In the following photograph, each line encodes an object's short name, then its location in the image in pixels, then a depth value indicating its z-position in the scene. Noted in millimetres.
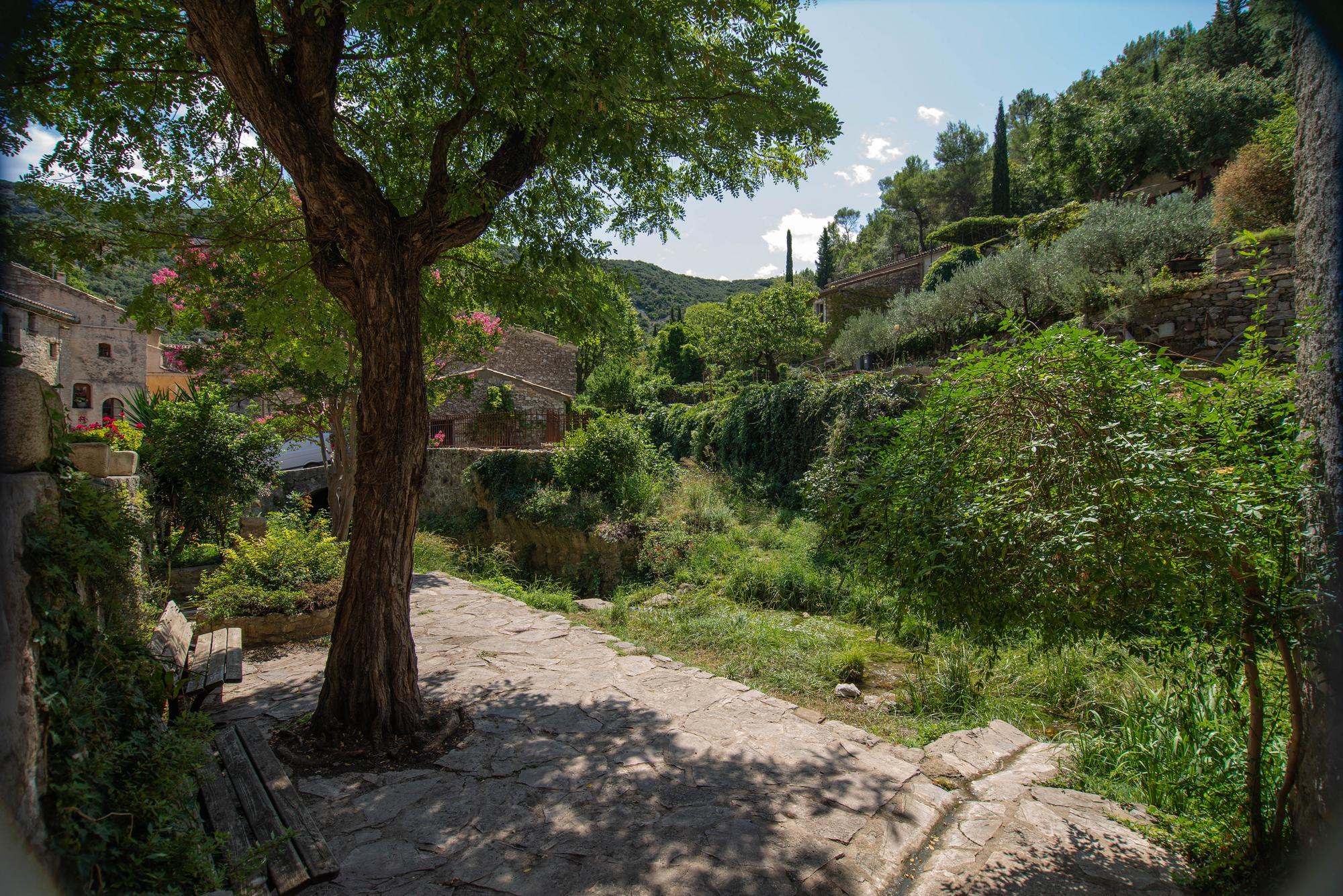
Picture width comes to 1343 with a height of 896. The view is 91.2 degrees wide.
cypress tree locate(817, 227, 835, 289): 54844
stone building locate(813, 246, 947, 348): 33000
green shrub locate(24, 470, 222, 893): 1779
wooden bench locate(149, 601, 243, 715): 3941
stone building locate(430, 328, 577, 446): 18938
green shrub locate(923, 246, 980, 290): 26909
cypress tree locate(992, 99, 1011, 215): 34719
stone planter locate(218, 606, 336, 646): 6145
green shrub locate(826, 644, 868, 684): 5895
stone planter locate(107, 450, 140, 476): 5536
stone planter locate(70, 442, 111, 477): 4848
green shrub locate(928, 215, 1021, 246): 32406
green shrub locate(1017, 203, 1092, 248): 20859
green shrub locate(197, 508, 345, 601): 6453
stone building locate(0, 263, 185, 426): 21312
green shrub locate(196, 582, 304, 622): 6059
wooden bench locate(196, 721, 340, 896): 2621
